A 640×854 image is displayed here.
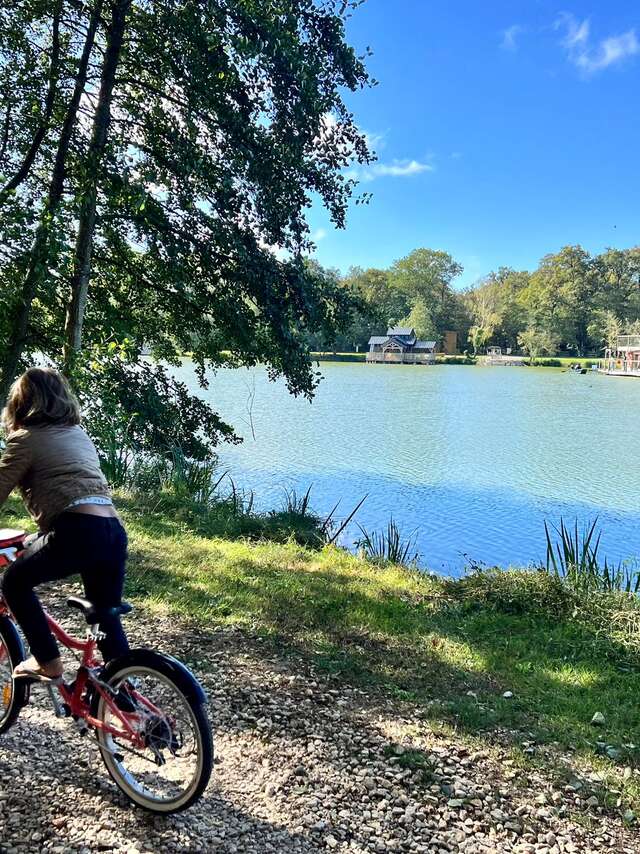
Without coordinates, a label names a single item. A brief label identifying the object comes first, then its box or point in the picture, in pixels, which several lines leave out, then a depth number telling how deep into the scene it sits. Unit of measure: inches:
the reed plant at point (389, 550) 291.0
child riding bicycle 90.6
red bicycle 87.8
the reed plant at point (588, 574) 231.1
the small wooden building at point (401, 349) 3309.5
